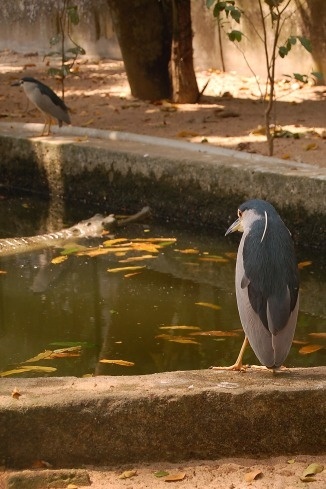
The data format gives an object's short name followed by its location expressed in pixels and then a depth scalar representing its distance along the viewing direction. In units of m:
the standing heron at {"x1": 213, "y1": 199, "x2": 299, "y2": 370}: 7.75
